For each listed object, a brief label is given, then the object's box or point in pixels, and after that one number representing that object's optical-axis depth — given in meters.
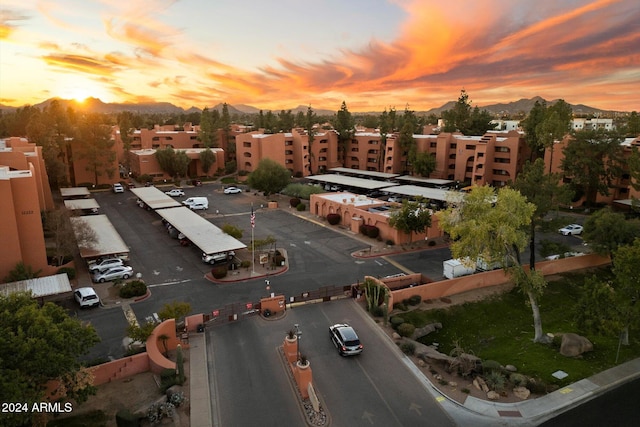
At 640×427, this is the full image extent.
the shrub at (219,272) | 34.00
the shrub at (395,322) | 26.61
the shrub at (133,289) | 30.48
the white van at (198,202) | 60.22
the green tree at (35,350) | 14.38
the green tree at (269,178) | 65.00
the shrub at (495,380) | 20.81
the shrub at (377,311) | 28.12
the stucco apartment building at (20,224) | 29.48
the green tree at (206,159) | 85.12
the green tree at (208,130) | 93.94
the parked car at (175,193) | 69.53
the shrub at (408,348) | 23.82
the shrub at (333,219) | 51.38
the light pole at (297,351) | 21.97
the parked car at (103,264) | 34.19
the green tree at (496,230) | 25.20
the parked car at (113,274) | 33.38
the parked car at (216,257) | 37.09
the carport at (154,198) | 53.63
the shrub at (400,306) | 29.48
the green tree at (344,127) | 90.56
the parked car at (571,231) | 47.47
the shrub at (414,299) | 30.21
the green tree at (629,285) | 22.31
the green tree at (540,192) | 33.84
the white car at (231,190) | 72.88
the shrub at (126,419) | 16.72
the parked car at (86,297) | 28.65
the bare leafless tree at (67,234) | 34.56
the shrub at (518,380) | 21.13
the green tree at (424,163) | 74.12
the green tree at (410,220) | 41.78
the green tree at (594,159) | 55.78
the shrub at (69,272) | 33.06
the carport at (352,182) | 67.47
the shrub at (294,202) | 60.80
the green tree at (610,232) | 34.75
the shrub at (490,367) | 22.03
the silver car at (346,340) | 23.08
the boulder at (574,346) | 24.39
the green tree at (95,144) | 70.69
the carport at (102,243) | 35.41
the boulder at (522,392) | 20.42
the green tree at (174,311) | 24.02
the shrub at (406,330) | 25.81
